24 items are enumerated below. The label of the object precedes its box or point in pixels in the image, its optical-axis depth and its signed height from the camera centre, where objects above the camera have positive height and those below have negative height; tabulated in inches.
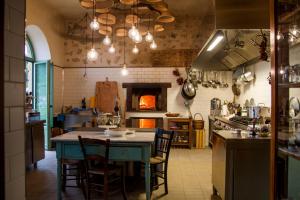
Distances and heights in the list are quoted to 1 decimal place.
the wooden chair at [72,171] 138.1 -41.2
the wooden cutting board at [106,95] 291.6 +6.1
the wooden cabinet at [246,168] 116.6 -30.6
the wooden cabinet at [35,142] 181.0 -30.5
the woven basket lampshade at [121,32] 209.9 +56.7
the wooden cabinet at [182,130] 270.0 -30.9
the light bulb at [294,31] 85.7 +23.5
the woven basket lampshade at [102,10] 168.7 +60.3
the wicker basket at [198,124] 274.2 -25.0
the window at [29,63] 252.5 +37.0
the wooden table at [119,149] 122.6 -23.6
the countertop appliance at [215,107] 274.4 -7.1
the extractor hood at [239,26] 123.0 +39.6
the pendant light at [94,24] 155.9 +46.4
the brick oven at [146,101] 287.4 -0.7
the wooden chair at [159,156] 142.3 -32.3
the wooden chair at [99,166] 119.2 -33.0
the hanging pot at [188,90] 281.6 +11.2
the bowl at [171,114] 277.7 -15.1
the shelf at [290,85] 70.7 +4.2
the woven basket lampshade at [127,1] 159.3 +61.1
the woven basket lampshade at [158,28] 218.7 +61.6
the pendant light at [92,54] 172.0 +30.9
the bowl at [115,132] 137.6 -17.3
